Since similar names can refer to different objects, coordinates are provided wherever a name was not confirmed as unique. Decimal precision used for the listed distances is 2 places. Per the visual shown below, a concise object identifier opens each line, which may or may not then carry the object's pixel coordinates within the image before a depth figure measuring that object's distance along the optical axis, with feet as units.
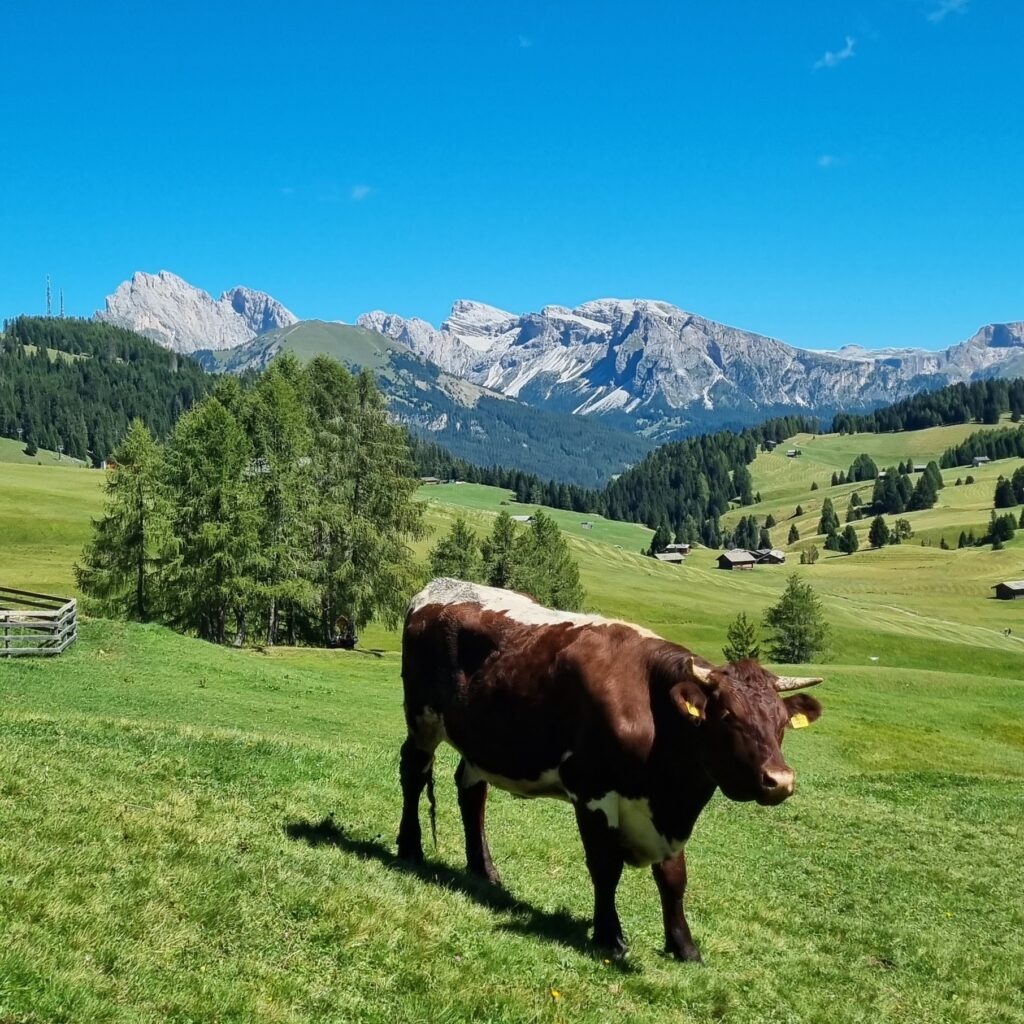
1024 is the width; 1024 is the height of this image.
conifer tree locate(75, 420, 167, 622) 170.09
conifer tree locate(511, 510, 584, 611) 259.60
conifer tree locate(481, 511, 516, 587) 257.75
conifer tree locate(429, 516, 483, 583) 242.78
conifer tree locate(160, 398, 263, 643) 159.22
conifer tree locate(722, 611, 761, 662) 259.19
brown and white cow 30.17
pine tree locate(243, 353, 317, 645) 165.58
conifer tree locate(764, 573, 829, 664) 291.38
